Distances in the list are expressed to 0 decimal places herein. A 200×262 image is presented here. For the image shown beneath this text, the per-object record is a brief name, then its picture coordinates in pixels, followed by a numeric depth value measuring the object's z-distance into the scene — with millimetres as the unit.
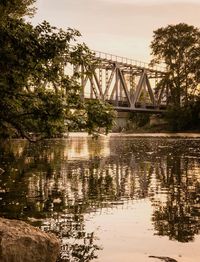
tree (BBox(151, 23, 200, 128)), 97312
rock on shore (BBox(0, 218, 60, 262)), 7812
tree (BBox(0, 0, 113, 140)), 11844
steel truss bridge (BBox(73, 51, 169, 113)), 99812
